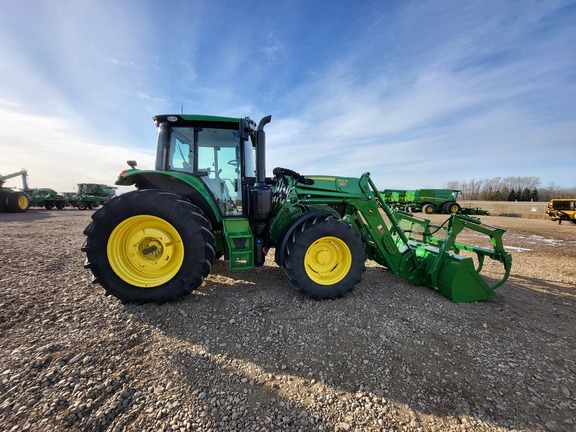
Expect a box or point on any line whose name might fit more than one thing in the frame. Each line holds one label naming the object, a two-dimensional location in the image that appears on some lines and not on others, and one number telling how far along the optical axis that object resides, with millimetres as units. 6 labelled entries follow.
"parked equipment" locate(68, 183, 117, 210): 24422
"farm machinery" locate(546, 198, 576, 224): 16422
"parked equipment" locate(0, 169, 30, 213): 16562
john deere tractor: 3131
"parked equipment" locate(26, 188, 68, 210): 22747
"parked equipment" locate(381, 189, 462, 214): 23555
